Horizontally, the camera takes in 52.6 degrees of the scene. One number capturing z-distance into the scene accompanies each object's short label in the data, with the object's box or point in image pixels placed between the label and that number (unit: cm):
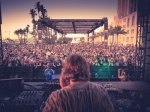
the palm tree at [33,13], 5701
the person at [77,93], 144
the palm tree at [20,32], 7206
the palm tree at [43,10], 5188
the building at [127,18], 5191
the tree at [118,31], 4635
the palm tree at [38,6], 5219
